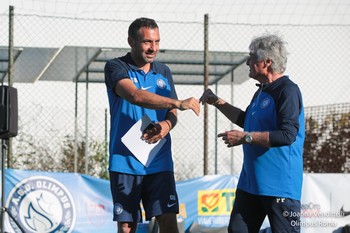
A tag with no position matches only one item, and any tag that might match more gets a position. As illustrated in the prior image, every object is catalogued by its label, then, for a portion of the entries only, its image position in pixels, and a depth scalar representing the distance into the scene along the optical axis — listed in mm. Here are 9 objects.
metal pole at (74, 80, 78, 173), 18561
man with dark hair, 10061
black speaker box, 14085
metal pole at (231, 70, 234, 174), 21042
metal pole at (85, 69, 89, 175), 18984
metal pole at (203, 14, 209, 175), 18591
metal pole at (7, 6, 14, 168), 17380
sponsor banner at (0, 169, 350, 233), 16549
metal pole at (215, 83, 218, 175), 20466
